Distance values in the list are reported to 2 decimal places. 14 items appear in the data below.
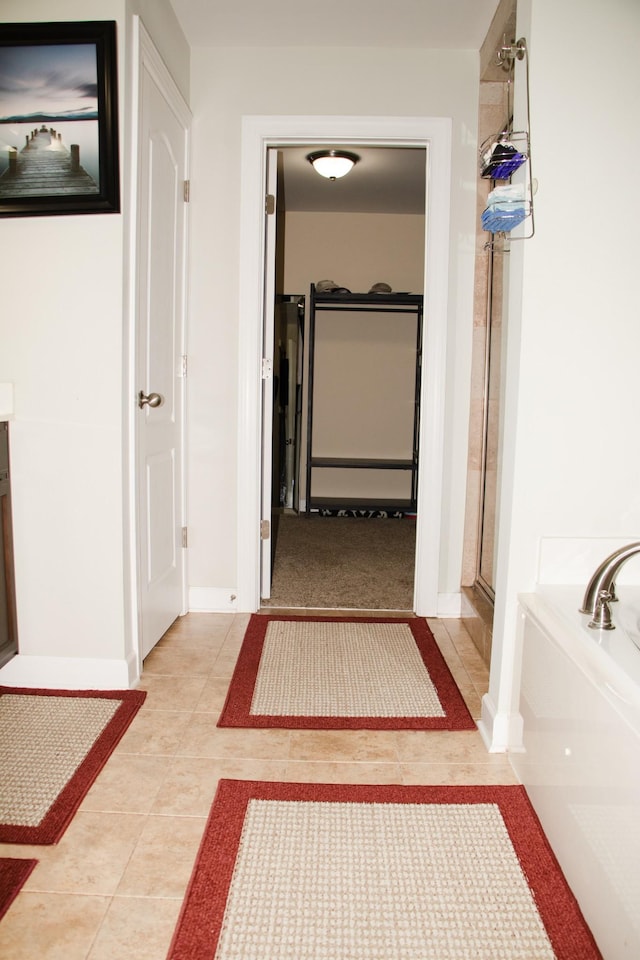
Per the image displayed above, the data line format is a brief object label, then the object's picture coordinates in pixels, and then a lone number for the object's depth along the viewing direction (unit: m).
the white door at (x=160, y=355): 2.35
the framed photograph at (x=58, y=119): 2.01
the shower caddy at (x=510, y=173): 1.74
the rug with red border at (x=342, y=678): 2.11
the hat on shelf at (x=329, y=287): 5.43
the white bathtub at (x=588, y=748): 1.16
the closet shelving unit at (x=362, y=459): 5.34
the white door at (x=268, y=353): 3.02
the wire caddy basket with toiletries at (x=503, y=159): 1.75
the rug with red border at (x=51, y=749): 1.58
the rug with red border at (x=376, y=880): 1.24
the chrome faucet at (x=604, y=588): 1.52
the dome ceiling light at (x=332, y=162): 3.89
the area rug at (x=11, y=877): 1.33
